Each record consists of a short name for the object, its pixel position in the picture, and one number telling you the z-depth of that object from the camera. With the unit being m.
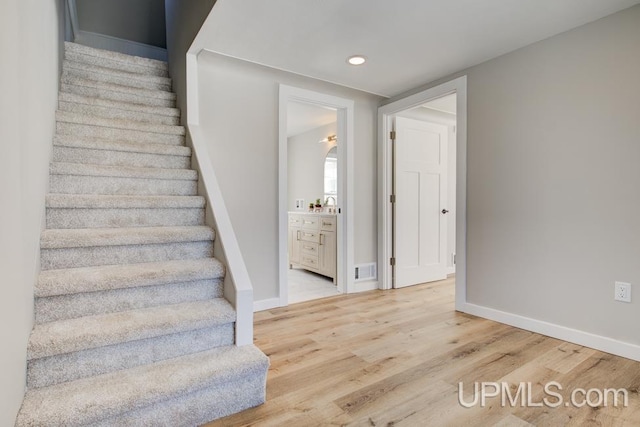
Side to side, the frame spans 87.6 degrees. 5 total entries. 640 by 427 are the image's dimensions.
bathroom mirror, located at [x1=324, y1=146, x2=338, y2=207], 5.34
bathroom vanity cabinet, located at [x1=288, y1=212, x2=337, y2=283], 3.99
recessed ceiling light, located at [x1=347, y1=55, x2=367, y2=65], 2.74
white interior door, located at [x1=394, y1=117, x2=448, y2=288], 3.75
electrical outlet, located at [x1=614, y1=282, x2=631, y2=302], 2.04
